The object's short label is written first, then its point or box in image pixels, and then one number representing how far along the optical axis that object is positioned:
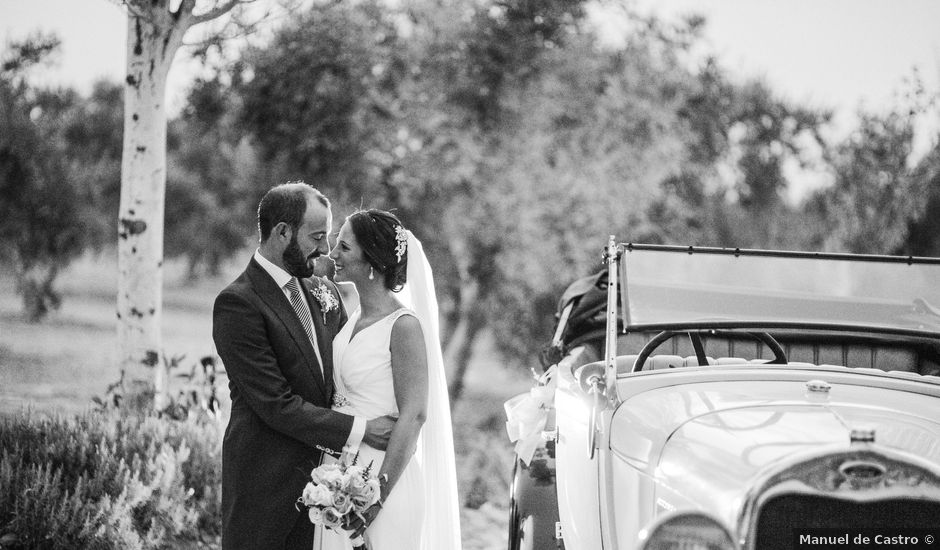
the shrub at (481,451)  8.84
